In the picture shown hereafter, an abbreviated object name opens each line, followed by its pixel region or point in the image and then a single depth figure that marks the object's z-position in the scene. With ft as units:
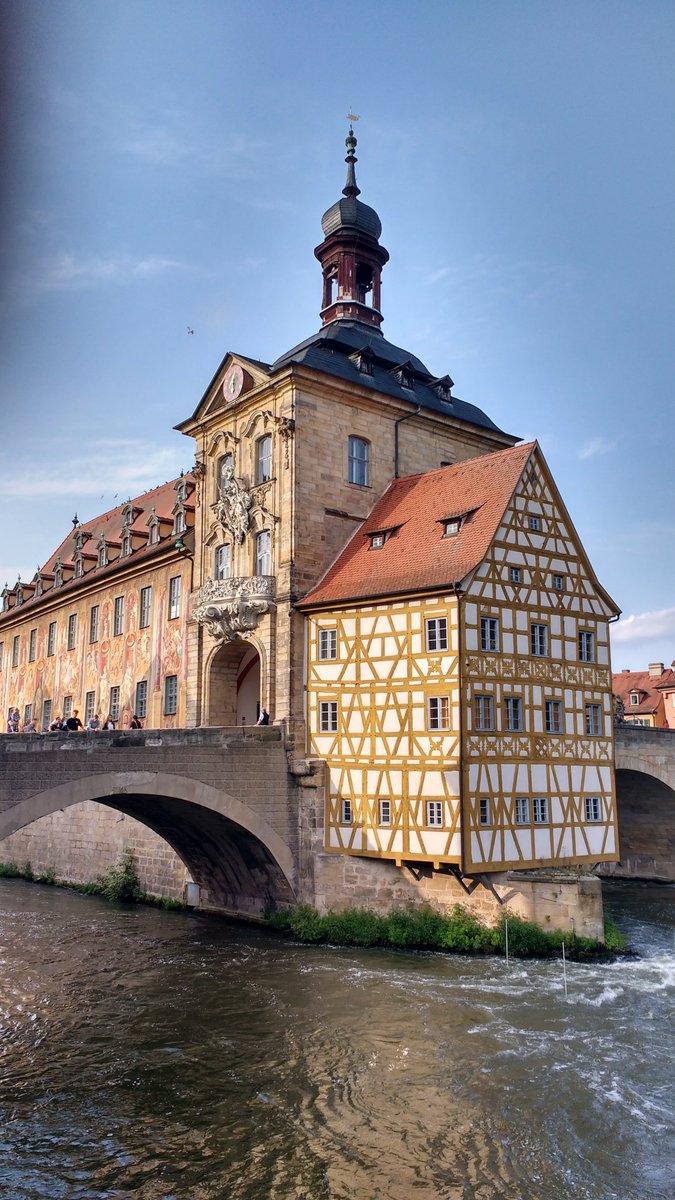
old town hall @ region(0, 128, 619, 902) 72.23
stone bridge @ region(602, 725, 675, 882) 106.83
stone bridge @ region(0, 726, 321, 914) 67.62
